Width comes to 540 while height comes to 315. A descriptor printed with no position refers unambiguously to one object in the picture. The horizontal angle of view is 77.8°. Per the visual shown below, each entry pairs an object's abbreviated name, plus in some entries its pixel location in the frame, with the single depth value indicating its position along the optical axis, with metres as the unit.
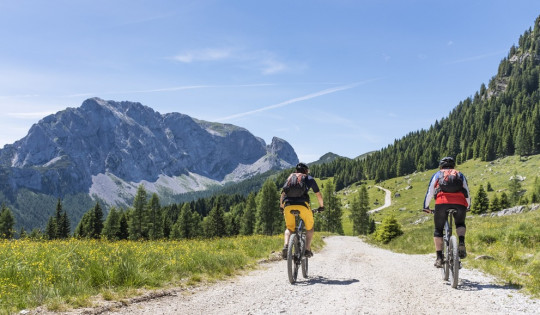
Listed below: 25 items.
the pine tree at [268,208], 68.44
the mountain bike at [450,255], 8.42
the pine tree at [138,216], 67.56
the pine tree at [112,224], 65.69
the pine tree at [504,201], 71.94
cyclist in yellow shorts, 9.42
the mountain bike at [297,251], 9.14
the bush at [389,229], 38.22
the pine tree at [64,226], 69.75
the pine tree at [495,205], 69.00
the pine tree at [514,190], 79.44
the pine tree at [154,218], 70.87
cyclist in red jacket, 8.89
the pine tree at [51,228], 68.57
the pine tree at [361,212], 84.50
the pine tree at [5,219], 61.78
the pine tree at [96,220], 69.44
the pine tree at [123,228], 66.96
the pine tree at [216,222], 78.56
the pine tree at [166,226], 80.68
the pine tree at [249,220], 82.75
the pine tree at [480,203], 71.81
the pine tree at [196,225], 82.70
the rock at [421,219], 81.91
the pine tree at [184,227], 81.12
